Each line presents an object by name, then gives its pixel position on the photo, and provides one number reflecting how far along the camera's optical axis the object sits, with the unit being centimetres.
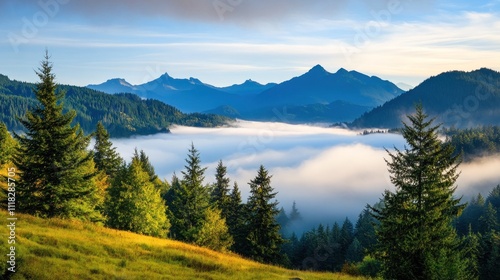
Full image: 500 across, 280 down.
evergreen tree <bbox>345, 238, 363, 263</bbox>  9962
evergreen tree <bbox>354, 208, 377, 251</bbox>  11696
